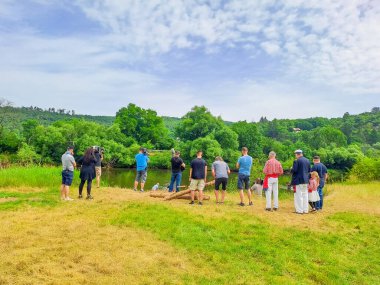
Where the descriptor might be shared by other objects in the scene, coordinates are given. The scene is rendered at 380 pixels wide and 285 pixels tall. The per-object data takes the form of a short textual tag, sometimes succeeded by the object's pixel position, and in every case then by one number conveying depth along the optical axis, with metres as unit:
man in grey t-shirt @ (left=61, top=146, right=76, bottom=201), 11.83
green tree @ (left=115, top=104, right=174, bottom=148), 70.44
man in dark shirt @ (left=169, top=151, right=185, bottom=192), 14.22
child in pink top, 11.88
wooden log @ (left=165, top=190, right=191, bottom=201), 12.91
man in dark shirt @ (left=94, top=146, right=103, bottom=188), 14.46
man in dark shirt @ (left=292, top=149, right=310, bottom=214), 11.36
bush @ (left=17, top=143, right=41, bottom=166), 48.92
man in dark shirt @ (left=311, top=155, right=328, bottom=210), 12.64
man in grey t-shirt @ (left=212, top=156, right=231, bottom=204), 12.51
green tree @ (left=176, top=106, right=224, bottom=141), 61.28
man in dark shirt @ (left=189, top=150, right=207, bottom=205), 12.13
